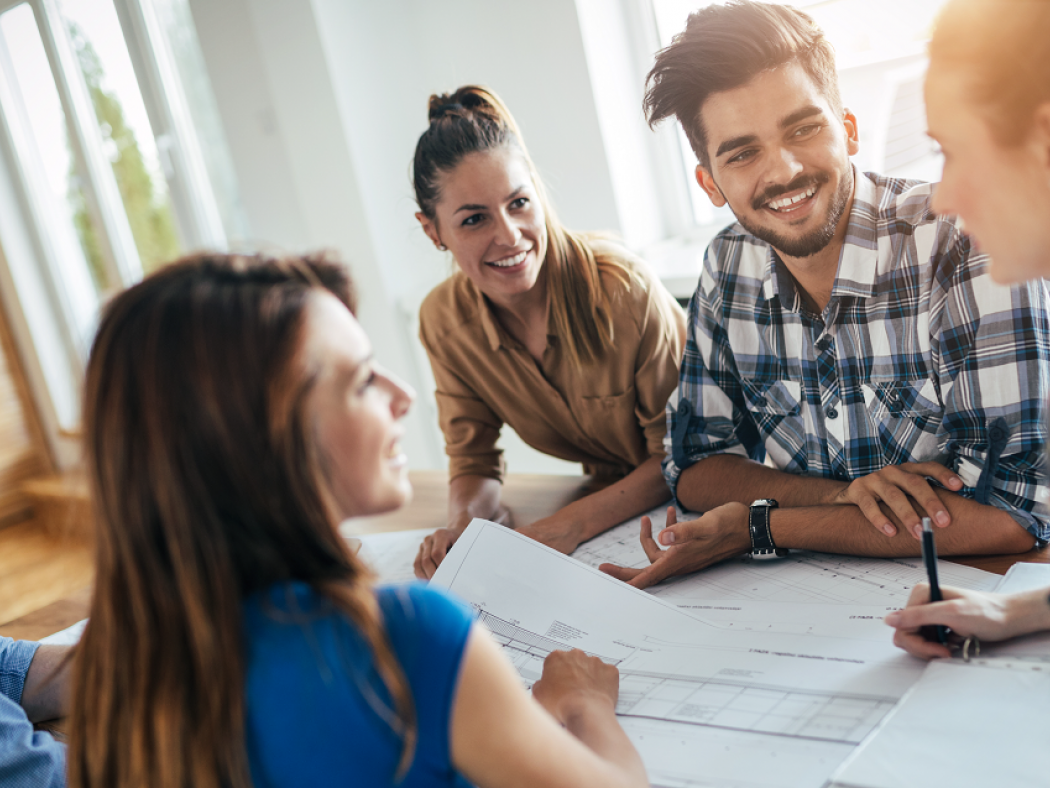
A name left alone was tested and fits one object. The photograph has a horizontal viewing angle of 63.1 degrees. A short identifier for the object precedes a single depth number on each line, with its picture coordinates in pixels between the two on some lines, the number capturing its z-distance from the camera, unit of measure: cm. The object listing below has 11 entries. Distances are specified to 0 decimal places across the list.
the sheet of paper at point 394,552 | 124
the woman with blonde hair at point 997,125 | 60
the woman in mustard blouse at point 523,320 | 152
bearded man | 99
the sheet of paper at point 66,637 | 118
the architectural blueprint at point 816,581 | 90
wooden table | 135
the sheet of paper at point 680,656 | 70
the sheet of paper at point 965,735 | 59
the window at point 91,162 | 330
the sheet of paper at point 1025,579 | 83
